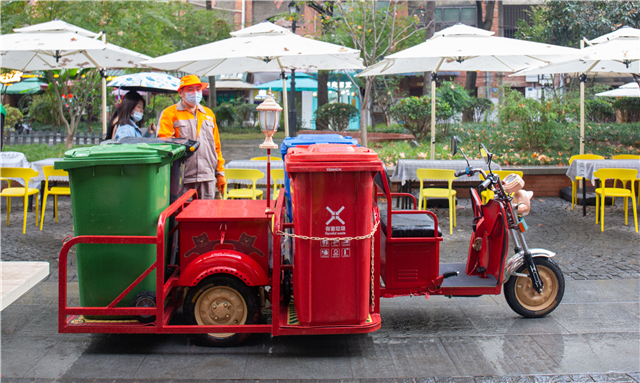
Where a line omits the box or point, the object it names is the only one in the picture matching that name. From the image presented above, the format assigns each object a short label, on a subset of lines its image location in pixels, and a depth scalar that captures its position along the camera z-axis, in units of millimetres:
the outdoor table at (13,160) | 8937
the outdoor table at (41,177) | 8219
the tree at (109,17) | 12906
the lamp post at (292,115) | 20059
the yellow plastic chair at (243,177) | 8211
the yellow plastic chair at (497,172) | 8540
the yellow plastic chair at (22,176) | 7875
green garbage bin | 4012
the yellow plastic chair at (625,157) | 9695
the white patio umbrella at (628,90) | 13297
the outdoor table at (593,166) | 8789
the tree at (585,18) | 19344
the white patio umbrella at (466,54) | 7871
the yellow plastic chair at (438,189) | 8086
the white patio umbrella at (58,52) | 7977
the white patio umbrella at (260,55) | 7691
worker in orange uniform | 5684
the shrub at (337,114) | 21203
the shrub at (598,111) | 18906
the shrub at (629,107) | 18941
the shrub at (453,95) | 17094
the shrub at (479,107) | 20611
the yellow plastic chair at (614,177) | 7945
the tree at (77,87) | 15451
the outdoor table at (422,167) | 8781
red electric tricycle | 3852
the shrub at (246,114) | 28094
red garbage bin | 3803
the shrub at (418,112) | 15688
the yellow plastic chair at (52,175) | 8002
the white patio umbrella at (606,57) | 8203
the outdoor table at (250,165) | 8802
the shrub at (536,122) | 12625
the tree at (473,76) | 21781
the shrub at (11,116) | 22047
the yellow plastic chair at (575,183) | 9862
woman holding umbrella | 6309
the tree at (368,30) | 13375
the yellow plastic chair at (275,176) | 8312
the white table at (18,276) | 2996
